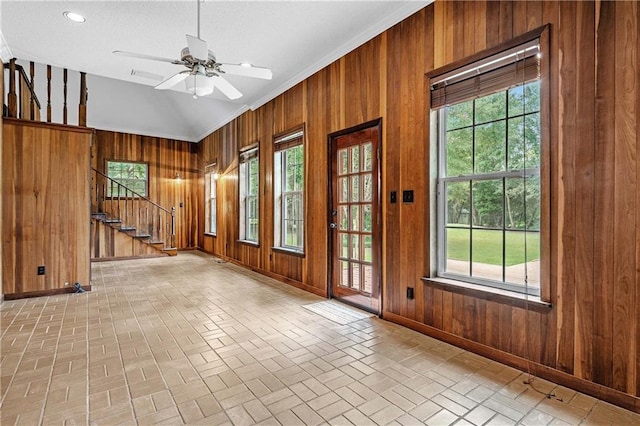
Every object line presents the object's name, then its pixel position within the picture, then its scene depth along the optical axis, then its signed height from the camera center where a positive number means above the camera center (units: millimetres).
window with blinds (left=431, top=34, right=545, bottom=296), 2465 +337
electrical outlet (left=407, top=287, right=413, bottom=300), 3260 -832
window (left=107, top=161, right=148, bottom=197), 8344 +898
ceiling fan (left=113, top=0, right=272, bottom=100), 2779 +1349
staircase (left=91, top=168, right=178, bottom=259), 7863 -329
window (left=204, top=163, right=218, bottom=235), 8828 +265
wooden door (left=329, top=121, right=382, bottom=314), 3707 -86
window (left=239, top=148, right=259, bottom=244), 6551 +303
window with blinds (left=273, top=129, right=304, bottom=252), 5219 +339
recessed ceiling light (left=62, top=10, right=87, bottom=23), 3474 +2111
